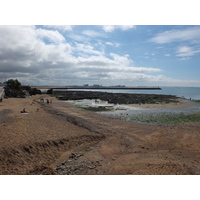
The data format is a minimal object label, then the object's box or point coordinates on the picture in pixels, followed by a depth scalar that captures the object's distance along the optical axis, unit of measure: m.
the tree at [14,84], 49.97
